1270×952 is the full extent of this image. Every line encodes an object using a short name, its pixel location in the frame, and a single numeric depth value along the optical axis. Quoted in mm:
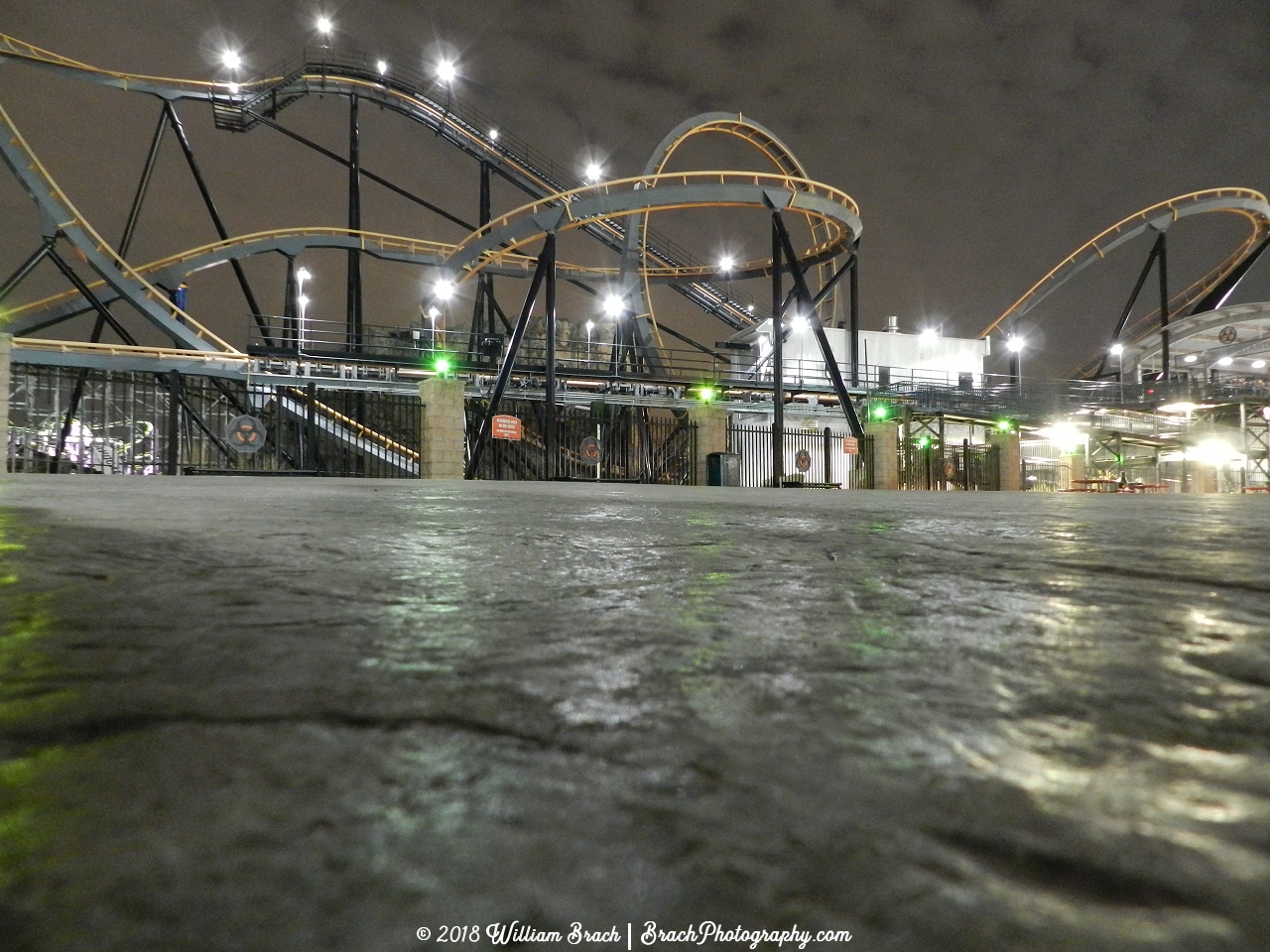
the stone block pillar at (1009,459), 27719
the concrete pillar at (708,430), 21969
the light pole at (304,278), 25766
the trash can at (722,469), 19188
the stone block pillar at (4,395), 11984
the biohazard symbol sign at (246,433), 16891
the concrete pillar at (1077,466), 30266
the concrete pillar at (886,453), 23800
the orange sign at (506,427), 18531
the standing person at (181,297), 23141
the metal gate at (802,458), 23609
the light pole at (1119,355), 39469
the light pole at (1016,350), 39438
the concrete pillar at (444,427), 18688
